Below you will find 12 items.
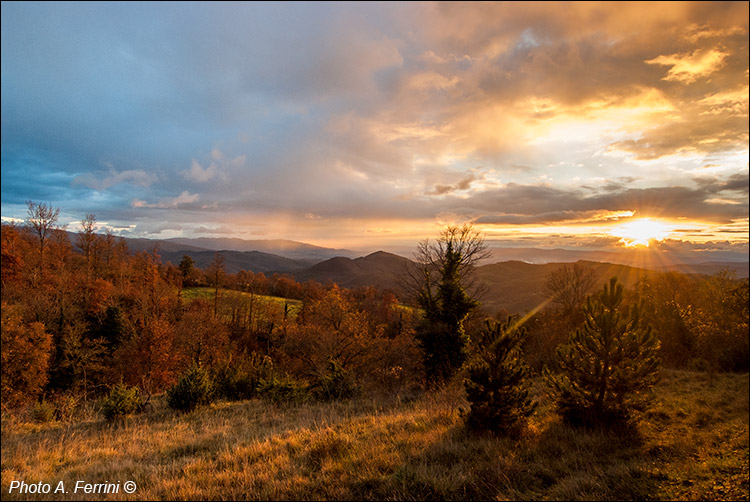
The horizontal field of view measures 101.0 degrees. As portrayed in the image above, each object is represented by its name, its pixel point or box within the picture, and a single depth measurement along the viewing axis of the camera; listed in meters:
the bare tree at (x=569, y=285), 37.12
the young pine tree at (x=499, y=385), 7.88
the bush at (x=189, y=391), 12.80
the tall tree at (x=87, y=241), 47.88
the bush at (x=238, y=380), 17.75
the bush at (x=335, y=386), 14.96
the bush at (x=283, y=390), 14.70
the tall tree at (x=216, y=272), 66.56
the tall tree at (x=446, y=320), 18.30
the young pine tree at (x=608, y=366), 8.21
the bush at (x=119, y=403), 10.88
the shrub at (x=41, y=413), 10.45
